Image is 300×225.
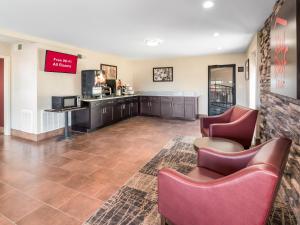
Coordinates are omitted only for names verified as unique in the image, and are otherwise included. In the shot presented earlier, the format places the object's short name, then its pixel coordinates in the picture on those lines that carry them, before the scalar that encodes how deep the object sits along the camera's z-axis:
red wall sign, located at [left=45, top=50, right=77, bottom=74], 4.72
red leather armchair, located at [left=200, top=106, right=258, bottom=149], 3.21
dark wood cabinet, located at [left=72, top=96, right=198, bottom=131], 5.46
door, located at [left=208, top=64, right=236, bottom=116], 7.12
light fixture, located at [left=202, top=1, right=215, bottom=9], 2.69
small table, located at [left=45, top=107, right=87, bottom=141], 4.54
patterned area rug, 1.86
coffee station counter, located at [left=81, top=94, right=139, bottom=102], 5.44
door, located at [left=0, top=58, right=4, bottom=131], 5.15
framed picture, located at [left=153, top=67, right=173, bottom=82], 7.94
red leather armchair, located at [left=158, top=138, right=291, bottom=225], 1.10
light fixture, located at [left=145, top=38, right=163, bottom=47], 4.67
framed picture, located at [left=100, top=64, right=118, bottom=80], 6.85
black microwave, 4.75
